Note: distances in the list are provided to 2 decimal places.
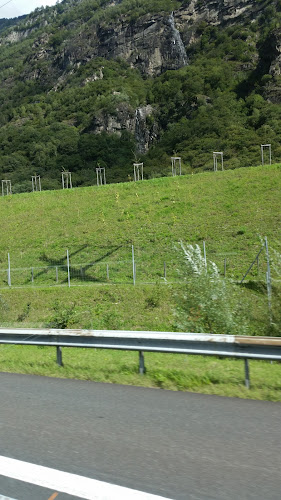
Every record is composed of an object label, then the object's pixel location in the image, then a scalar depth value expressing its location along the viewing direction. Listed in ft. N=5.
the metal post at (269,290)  35.77
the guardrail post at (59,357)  29.12
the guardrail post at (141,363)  25.61
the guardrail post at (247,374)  21.99
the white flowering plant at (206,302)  35.60
